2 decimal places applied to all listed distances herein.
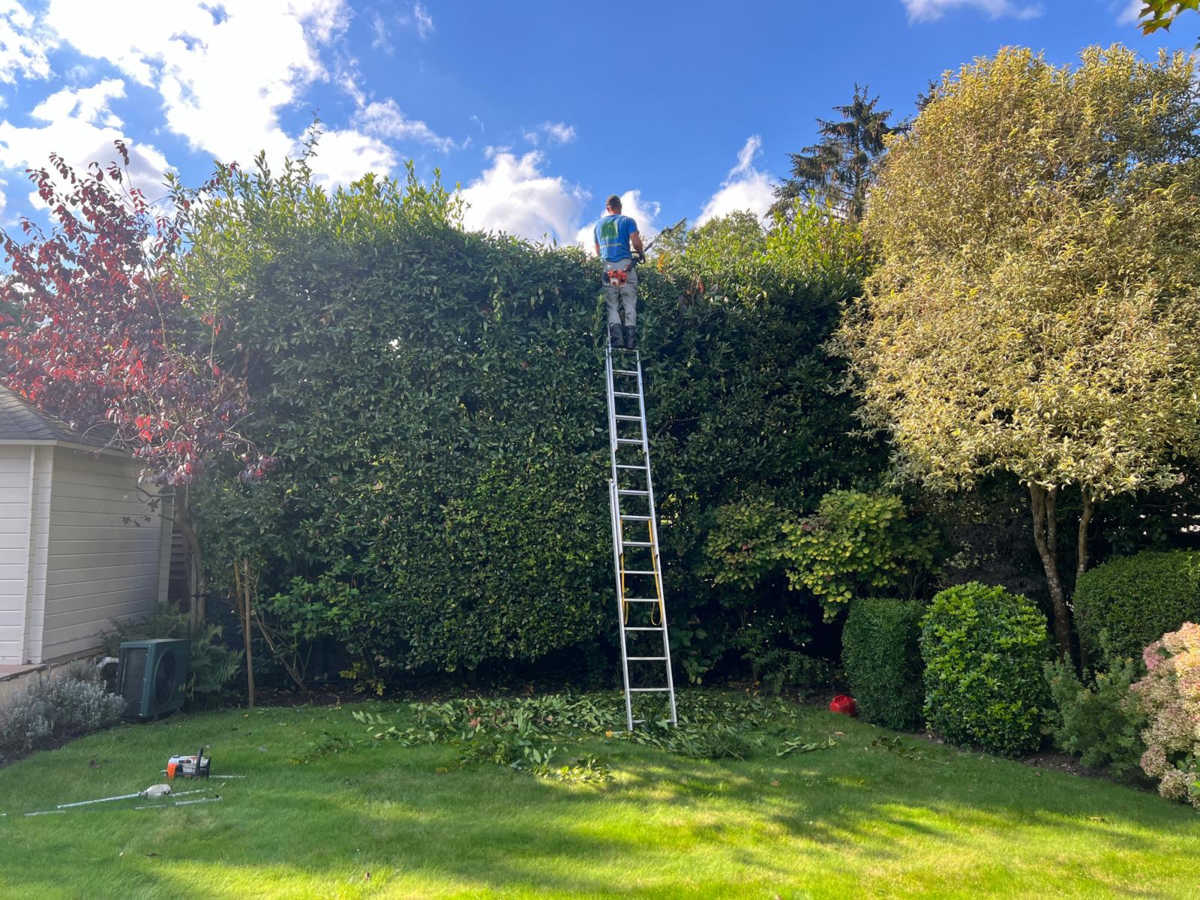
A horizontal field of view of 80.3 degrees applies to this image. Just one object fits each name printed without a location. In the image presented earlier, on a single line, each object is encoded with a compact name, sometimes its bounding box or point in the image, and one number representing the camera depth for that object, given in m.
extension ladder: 7.59
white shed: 6.69
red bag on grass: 7.16
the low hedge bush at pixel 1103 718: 5.03
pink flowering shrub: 4.59
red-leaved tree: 7.00
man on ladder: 7.98
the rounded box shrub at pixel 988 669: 5.75
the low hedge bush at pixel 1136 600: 5.43
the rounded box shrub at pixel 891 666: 6.55
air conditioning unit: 6.55
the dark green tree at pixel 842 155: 26.66
